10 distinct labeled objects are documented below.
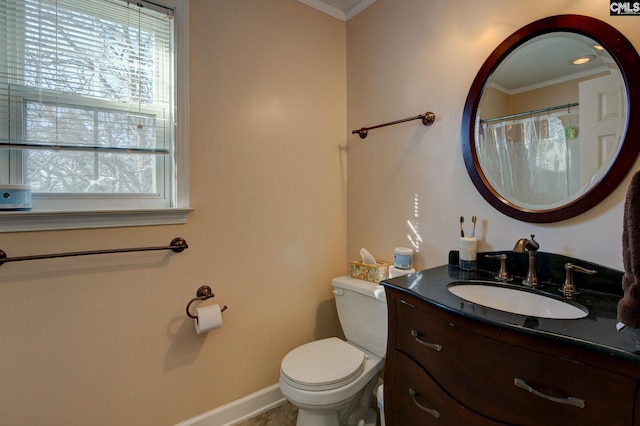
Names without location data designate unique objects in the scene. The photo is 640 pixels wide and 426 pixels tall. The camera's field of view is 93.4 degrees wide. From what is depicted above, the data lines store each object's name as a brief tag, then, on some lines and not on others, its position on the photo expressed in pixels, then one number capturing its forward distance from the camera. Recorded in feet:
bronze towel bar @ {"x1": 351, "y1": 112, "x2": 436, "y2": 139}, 5.16
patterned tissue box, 5.61
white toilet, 4.44
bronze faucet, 3.76
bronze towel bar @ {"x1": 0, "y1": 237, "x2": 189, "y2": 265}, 3.75
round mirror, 3.37
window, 3.92
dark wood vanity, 2.20
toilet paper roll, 4.80
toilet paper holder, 4.97
